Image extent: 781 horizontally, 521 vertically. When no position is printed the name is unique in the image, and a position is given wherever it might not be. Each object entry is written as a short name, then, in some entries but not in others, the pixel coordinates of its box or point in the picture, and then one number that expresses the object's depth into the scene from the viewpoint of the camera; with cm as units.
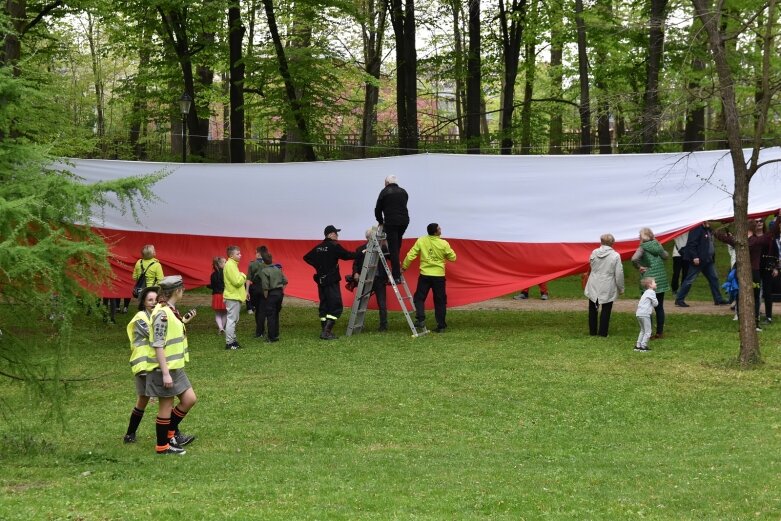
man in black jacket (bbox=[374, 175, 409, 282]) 1593
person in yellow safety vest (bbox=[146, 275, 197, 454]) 847
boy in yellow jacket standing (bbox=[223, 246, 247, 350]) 1545
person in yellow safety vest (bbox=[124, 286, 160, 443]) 864
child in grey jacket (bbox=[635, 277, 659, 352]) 1412
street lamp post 2661
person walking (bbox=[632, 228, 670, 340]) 1494
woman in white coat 1503
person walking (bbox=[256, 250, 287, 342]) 1568
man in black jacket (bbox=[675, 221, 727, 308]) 1822
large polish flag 1611
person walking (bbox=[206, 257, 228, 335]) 1653
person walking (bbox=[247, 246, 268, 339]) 1592
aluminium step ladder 1590
